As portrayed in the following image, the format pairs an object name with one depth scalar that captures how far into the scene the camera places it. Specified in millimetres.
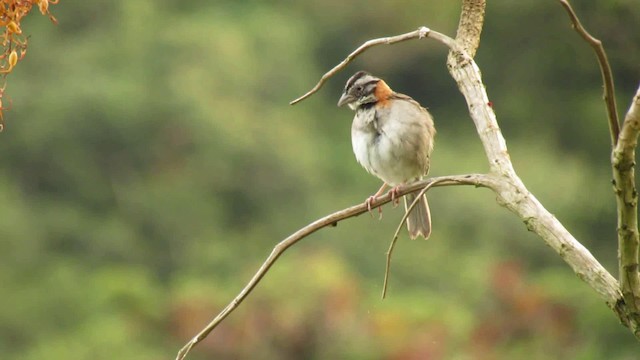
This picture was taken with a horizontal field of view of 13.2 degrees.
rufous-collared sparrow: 9977
